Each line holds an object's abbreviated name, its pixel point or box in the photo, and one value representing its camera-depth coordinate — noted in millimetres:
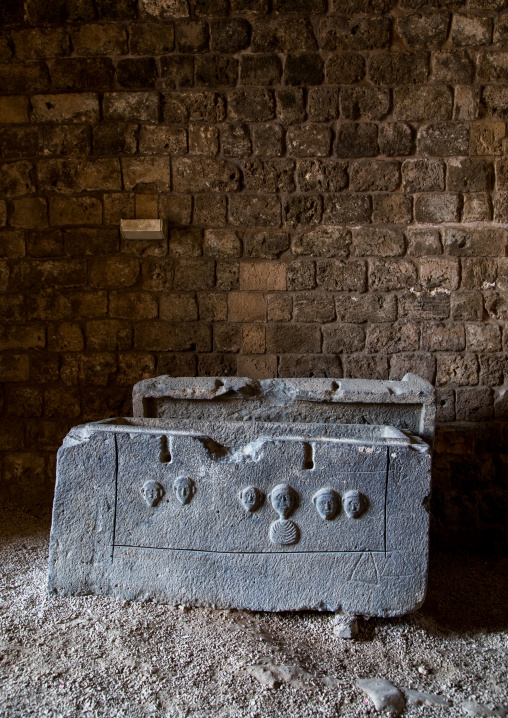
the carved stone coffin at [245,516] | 2035
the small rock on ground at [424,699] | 1680
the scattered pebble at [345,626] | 2027
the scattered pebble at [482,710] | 1642
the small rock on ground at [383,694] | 1641
